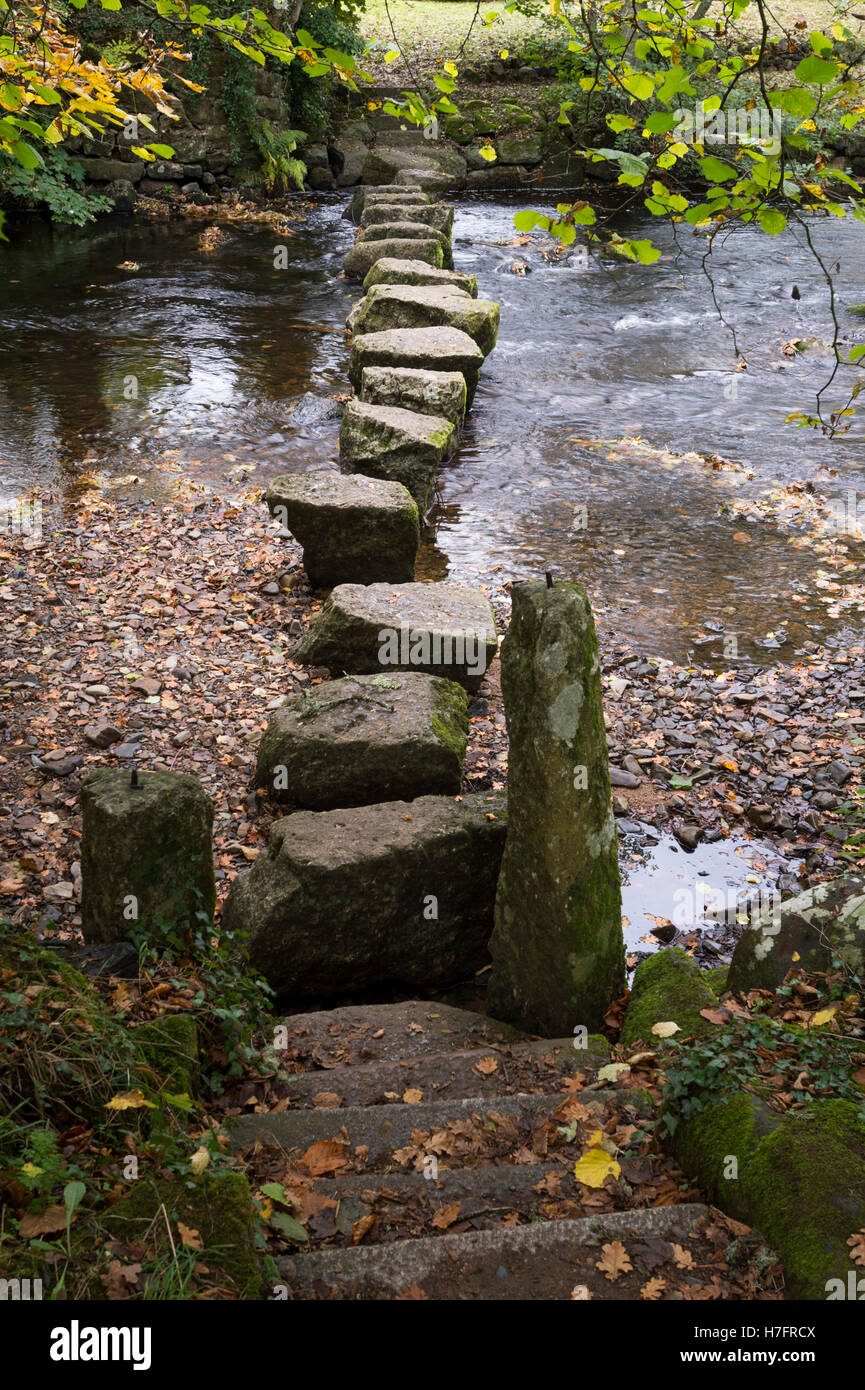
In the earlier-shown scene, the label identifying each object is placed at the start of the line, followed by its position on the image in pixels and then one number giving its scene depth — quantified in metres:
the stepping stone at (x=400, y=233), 13.57
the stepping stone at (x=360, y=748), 5.10
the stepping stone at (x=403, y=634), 6.19
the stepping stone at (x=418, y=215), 14.81
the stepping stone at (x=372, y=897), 4.31
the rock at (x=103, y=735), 5.88
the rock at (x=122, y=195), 18.56
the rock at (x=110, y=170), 18.61
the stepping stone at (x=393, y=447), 8.25
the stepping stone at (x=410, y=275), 11.89
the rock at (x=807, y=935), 3.48
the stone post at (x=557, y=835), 3.65
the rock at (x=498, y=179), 21.55
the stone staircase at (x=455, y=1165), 2.48
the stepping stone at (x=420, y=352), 9.79
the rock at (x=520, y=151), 21.58
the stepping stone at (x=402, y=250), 13.03
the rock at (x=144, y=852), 3.78
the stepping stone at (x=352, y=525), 7.18
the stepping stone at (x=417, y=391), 9.05
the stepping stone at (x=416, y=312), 10.86
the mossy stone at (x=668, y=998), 3.55
